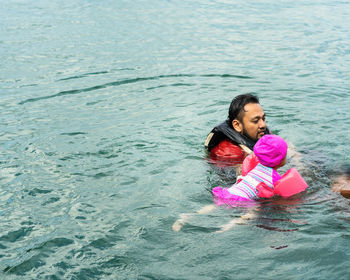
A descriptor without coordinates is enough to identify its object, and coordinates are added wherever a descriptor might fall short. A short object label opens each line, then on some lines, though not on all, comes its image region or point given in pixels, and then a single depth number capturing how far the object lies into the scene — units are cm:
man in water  566
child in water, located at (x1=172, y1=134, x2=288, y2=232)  459
